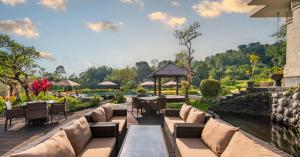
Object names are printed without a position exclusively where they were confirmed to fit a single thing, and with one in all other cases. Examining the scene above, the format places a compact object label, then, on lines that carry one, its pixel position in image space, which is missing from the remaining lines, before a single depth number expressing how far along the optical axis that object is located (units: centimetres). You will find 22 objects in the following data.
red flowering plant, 718
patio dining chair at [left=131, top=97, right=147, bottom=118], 789
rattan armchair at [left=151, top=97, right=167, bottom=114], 793
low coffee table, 258
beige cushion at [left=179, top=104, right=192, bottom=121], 468
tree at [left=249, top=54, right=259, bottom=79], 1621
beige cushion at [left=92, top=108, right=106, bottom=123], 413
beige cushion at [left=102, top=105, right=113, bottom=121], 490
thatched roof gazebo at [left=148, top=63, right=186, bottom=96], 1292
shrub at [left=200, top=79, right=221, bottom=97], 1279
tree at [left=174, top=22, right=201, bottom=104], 1690
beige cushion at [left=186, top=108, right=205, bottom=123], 390
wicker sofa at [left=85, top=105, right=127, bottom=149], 409
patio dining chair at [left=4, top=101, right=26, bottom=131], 579
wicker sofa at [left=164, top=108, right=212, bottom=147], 374
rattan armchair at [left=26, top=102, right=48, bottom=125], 581
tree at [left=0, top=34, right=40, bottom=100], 912
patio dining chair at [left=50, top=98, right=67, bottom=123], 671
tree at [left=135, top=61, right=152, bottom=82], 4718
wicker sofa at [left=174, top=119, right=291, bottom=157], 195
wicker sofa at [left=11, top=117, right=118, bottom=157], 191
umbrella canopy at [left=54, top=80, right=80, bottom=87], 1711
